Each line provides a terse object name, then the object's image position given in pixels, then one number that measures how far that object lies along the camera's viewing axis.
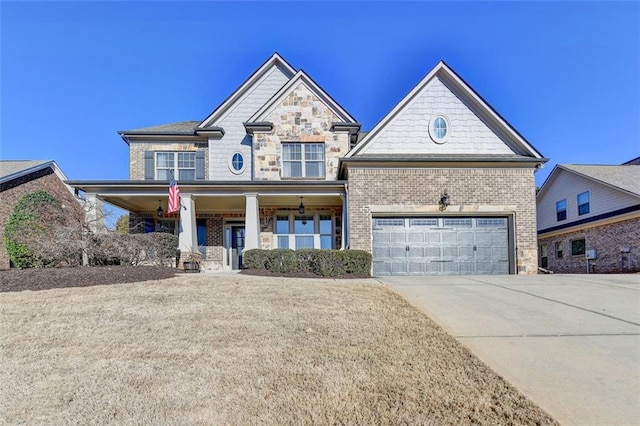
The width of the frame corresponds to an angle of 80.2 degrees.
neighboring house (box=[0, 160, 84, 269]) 16.64
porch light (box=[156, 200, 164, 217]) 16.14
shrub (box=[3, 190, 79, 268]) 11.55
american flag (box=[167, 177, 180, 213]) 13.66
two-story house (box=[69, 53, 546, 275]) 13.66
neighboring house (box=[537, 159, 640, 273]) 17.41
